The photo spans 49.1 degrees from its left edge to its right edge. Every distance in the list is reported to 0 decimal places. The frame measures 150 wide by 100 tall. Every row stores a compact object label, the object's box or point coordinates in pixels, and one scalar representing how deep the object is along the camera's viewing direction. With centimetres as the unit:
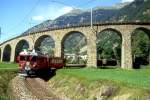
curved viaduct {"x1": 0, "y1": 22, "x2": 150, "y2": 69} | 3645
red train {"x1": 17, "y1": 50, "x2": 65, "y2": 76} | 2265
